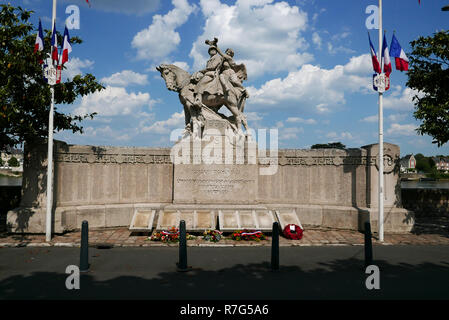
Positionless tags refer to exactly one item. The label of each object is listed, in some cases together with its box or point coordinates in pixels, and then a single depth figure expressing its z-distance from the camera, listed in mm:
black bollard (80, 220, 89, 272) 6180
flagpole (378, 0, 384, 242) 9531
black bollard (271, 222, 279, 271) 6309
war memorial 9945
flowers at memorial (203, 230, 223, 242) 8898
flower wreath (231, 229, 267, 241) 9070
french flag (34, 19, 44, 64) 8414
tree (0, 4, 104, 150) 8055
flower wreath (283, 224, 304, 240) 9358
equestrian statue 11812
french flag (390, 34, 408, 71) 9320
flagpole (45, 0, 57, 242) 8883
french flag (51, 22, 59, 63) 8840
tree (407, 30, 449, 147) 9453
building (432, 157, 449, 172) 115312
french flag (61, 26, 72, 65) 8984
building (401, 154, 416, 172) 109262
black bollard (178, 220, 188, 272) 6289
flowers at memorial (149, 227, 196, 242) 8867
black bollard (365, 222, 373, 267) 6516
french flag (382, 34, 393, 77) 9438
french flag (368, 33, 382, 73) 9578
